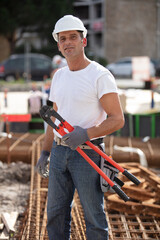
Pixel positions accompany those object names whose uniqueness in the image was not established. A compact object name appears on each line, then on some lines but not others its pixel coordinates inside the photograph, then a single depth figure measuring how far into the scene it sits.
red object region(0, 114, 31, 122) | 7.39
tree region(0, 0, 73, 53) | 30.06
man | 2.64
